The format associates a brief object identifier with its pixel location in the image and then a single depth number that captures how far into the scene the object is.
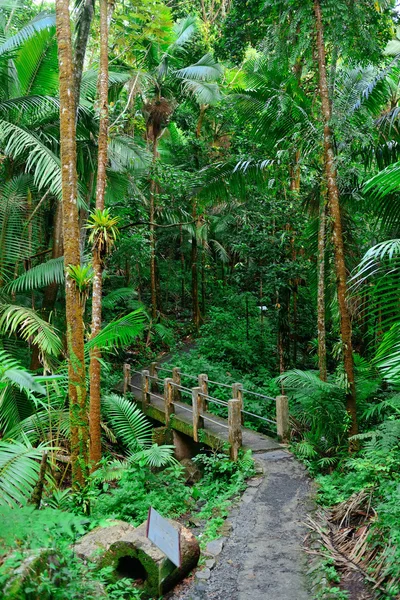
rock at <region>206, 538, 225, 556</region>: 5.33
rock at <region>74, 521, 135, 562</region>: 4.46
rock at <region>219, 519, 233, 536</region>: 5.77
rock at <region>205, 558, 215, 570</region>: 5.02
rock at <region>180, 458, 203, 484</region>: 8.57
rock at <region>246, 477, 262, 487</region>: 6.99
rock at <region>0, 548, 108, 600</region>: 2.70
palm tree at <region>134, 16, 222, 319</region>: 15.04
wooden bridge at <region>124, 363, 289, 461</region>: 8.10
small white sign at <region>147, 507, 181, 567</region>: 3.88
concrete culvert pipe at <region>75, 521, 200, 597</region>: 4.49
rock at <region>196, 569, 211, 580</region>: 4.84
